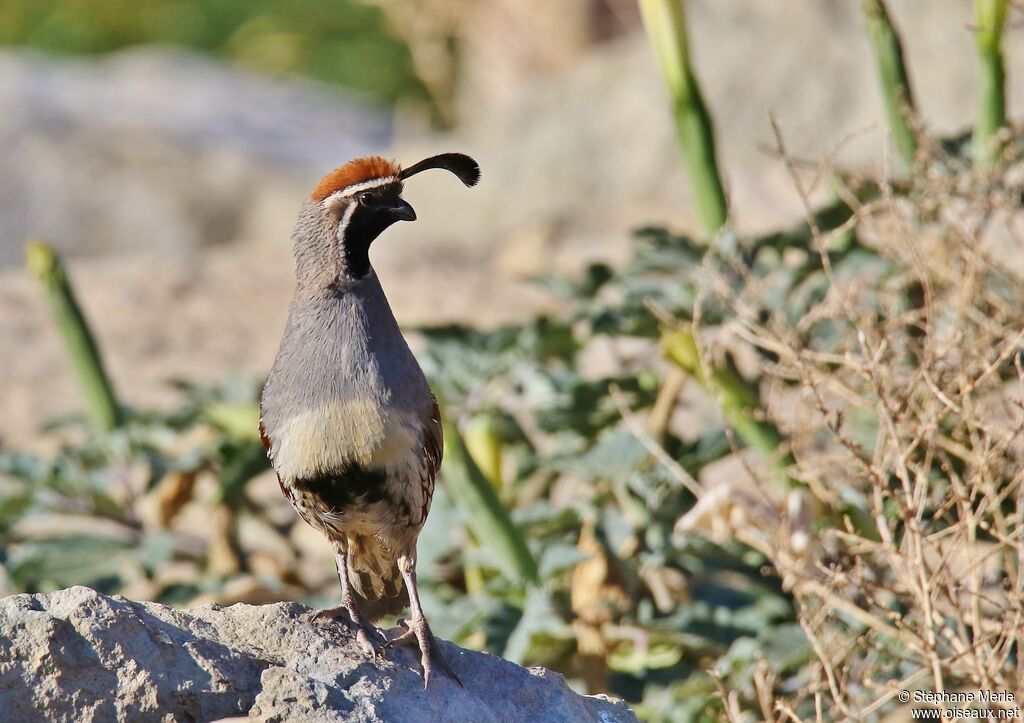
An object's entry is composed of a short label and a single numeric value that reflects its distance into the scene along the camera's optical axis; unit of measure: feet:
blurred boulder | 67.21
